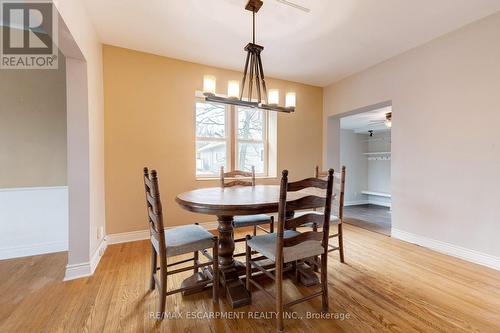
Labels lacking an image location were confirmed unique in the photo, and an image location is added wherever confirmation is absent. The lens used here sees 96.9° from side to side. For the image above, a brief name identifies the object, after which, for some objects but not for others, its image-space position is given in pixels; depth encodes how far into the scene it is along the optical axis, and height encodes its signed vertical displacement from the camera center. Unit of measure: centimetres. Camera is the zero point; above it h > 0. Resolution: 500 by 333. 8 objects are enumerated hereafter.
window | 352 +40
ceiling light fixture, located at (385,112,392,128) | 426 +85
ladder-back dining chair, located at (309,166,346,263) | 240 -40
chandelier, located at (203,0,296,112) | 203 +73
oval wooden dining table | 152 -32
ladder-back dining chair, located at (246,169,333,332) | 137 -52
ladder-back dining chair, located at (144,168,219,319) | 149 -59
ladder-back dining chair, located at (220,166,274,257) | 233 -62
